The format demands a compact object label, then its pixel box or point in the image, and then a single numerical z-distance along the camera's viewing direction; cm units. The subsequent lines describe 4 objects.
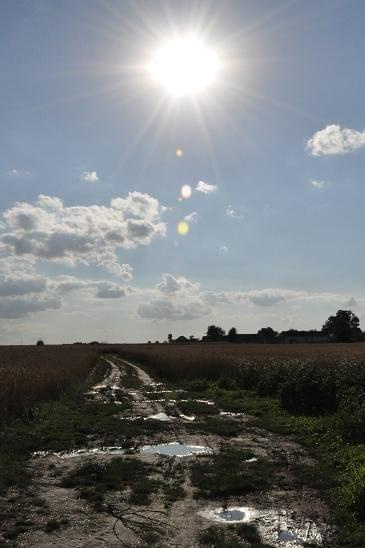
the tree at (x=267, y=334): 16288
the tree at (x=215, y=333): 18162
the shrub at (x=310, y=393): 1881
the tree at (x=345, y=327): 13200
